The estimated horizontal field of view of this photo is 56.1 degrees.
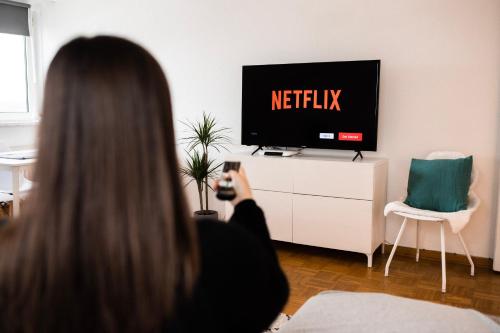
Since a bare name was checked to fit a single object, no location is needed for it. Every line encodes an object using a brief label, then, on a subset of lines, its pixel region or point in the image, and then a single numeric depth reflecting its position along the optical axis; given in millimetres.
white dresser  3646
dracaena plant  4434
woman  711
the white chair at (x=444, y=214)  3197
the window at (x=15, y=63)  5324
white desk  3924
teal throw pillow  3338
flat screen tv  3746
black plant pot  4496
